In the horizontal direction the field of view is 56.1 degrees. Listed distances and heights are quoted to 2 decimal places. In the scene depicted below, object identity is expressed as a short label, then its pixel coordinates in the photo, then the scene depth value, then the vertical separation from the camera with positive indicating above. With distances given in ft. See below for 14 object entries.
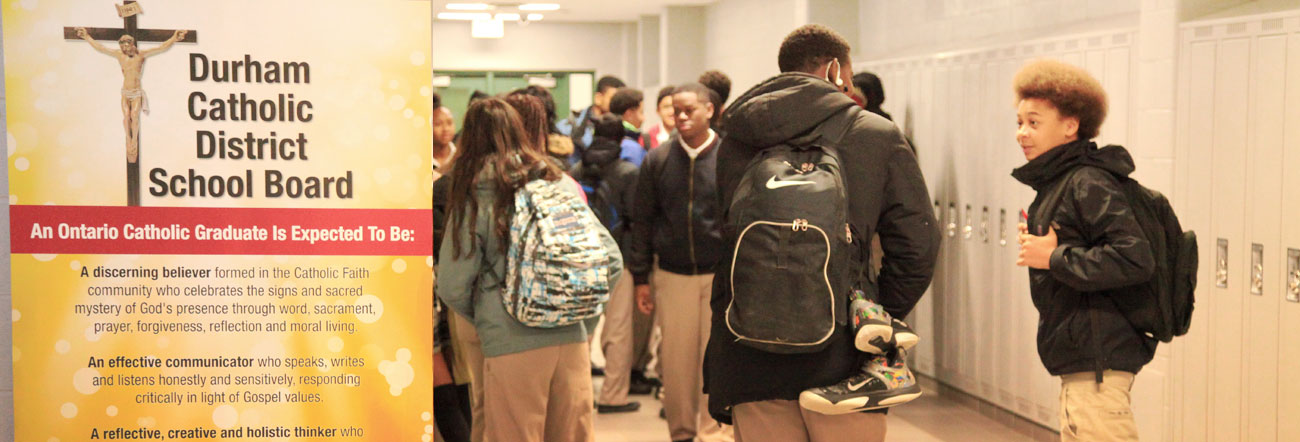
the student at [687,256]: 17.08 -1.06
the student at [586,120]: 25.12 +1.34
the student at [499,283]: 12.12 -1.02
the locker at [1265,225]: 13.76 -0.52
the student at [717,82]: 21.07 +1.70
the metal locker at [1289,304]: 13.43 -1.40
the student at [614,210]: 20.44 -0.50
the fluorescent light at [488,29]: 41.11 +5.13
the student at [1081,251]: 10.27 -0.61
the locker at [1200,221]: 14.85 -0.52
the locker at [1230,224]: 14.35 -0.53
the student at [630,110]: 23.66 +1.39
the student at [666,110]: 21.39 +1.27
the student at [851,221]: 9.46 -0.38
